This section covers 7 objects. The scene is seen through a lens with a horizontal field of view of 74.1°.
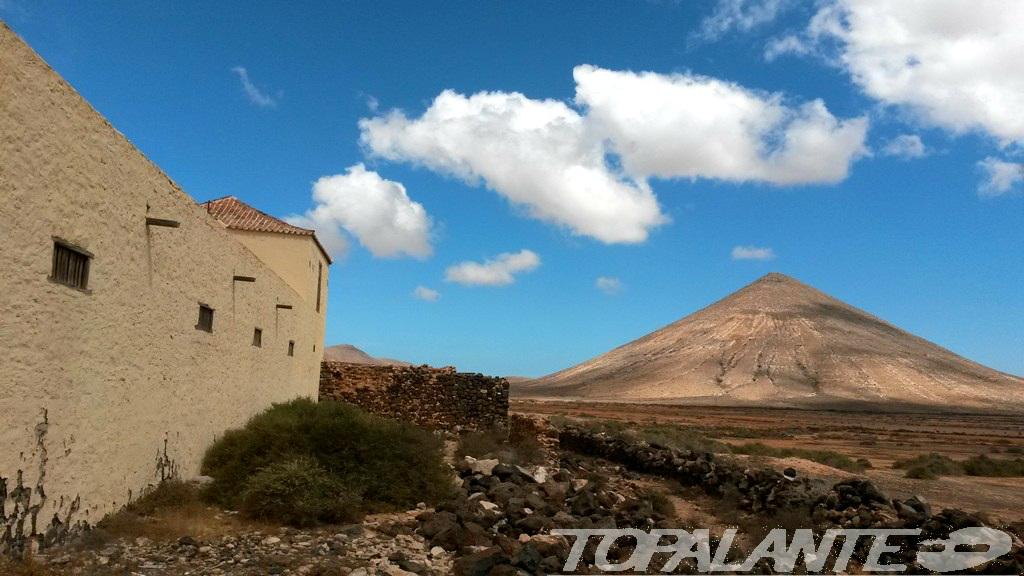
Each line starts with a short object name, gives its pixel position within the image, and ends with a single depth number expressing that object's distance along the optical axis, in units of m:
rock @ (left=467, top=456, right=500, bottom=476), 12.29
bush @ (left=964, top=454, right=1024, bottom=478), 21.12
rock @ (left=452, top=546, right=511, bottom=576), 7.08
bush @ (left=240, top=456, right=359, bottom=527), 8.33
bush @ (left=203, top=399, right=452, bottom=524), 8.60
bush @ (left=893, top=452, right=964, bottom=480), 18.42
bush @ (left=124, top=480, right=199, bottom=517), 7.90
